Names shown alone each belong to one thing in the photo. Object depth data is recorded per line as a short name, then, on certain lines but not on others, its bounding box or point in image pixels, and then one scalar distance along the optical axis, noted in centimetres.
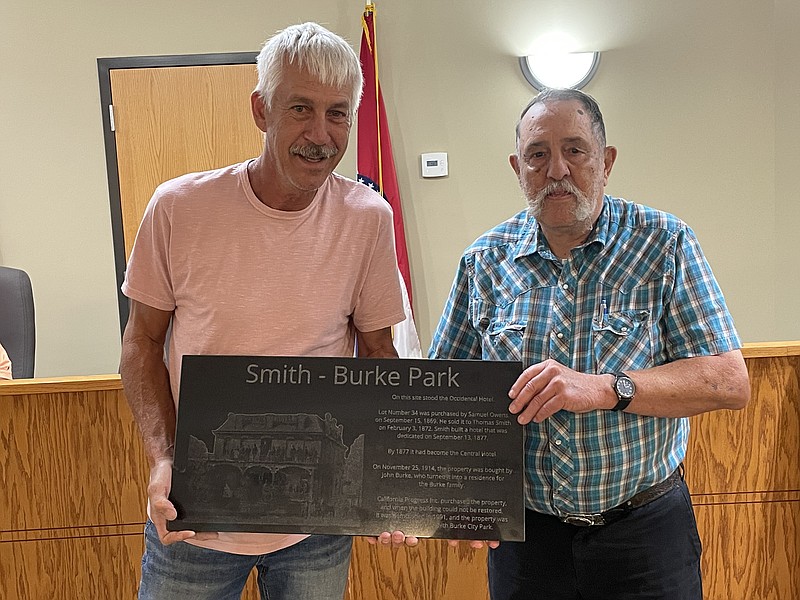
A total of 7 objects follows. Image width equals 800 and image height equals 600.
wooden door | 408
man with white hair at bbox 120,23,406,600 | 145
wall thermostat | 412
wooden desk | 216
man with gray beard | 148
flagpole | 392
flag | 393
